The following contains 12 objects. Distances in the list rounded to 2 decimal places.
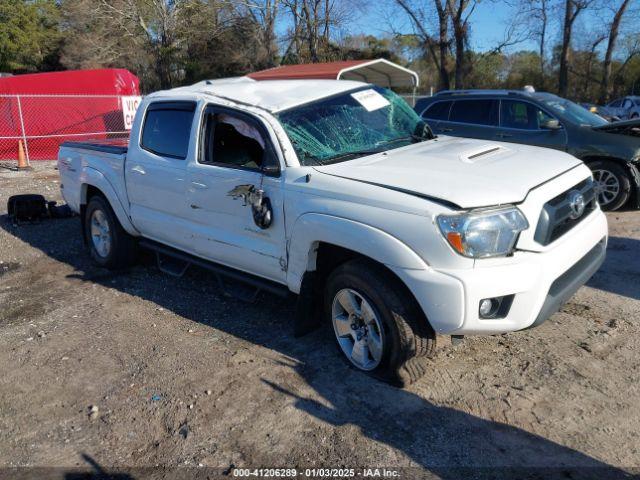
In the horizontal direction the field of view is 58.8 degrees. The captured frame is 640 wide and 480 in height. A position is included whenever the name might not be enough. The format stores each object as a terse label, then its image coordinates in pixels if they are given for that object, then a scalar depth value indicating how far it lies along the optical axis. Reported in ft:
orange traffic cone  43.80
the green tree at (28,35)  126.21
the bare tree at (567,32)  95.35
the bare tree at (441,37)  85.66
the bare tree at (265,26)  98.37
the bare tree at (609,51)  98.78
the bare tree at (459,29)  84.07
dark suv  25.18
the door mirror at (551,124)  25.68
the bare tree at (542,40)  101.35
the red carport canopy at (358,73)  41.68
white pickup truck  10.40
